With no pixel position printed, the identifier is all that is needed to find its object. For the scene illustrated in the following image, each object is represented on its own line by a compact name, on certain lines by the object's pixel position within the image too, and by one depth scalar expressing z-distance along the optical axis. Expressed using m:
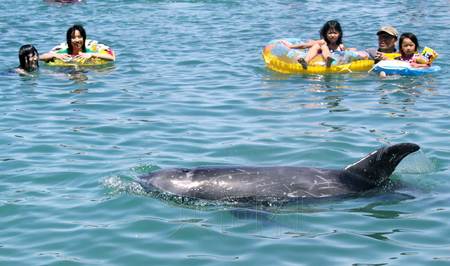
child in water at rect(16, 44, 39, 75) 14.39
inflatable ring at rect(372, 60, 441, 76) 14.02
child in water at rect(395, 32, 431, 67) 14.55
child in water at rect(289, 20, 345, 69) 14.65
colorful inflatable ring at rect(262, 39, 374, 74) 14.65
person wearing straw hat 15.07
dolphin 7.66
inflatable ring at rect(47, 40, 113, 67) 15.48
